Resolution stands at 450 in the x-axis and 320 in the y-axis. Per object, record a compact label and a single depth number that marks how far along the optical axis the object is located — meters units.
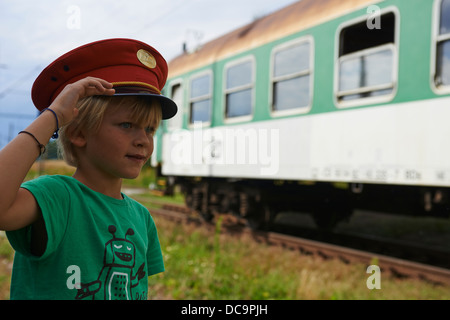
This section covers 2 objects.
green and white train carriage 4.67
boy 1.13
